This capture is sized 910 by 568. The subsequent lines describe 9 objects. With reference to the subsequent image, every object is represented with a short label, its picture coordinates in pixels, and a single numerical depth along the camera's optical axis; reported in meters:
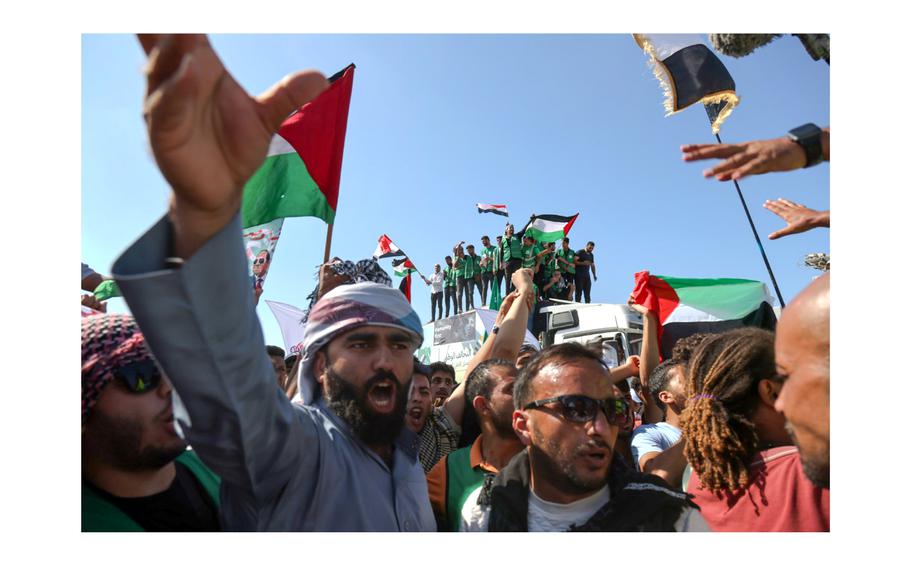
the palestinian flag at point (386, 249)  11.10
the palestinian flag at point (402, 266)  12.56
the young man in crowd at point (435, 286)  17.12
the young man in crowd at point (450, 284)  16.47
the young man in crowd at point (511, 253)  14.55
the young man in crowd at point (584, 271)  14.61
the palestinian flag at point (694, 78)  3.42
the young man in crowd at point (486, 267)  15.34
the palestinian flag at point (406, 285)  6.74
